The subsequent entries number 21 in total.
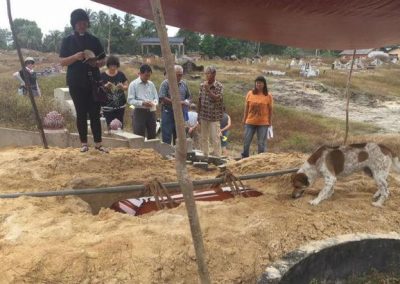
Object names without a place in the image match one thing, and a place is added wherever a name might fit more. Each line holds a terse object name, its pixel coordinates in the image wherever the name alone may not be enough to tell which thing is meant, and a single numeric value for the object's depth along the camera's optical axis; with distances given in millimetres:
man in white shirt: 6547
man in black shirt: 4840
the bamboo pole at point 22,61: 5332
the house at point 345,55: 54250
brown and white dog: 4500
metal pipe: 3980
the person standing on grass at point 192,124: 8352
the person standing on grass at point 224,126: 8656
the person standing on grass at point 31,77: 8852
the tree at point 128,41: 47306
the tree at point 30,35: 56781
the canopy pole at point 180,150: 2578
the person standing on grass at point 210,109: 6676
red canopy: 4730
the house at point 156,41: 40750
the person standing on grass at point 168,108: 6859
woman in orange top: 7078
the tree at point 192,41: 52869
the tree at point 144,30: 50219
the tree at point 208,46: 50625
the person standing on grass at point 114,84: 6355
